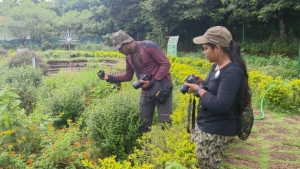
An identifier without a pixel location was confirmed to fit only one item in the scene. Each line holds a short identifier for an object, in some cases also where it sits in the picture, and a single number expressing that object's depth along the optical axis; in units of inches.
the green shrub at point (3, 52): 581.5
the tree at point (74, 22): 1291.8
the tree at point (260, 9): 530.8
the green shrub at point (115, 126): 134.6
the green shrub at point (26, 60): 380.8
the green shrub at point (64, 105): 178.7
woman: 73.9
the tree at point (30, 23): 1171.3
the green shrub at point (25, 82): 233.5
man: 122.9
